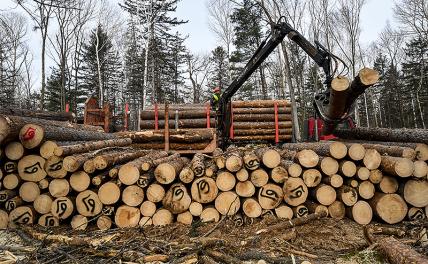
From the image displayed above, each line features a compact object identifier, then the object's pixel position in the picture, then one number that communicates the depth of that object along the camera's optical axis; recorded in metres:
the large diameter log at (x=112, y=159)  5.30
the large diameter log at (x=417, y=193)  5.13
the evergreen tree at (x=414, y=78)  31.20
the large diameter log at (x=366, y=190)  5.24
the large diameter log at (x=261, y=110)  13.62
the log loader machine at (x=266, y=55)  7.04
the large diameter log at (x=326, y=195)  5.34
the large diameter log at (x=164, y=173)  5.31
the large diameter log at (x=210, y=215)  5.31
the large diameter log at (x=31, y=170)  5.27
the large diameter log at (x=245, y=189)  5.37
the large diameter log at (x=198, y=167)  5.38
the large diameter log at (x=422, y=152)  5.37
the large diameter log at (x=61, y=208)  5.16
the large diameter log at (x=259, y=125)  13.52
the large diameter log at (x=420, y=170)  5.11
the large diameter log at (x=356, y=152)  5.23
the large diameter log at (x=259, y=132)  13.52
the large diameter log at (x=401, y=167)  4.96
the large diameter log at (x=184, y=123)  11.49
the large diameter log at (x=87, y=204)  5.21
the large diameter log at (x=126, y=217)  5.18
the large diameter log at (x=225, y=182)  5.34
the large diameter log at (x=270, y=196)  5.37
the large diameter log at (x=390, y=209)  5.13
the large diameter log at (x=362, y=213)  5.20
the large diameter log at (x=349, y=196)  5.24
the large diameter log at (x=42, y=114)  10.75
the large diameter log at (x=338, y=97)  5.66
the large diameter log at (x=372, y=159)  5.17
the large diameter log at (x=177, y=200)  5.25
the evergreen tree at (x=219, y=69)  36.06
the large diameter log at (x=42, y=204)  5.22
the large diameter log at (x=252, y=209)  5.34
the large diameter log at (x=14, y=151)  5.25
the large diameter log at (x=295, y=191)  5.38
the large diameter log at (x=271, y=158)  5.43
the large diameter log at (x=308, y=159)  5.40
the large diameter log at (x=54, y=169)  5.22
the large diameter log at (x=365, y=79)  5.28
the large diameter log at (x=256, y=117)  13.58
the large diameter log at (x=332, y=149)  5.30
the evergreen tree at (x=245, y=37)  27.48
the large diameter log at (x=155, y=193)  5.26
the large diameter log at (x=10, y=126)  4.88
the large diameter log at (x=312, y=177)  5.41
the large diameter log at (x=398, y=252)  3.08
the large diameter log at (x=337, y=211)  5.37
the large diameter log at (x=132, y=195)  5.20
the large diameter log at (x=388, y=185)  5.23
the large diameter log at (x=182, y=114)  11.63
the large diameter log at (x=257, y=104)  13.79
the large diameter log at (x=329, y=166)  5.34
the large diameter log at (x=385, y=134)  5.75
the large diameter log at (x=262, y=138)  13.56
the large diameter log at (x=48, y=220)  5.23
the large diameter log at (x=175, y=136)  9.78
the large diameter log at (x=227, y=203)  5.32
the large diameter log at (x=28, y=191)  5.27
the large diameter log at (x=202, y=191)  5.31
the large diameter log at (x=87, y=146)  5.21
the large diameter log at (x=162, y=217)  5.22
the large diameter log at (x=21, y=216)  5.16
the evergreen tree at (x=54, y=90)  30.64
